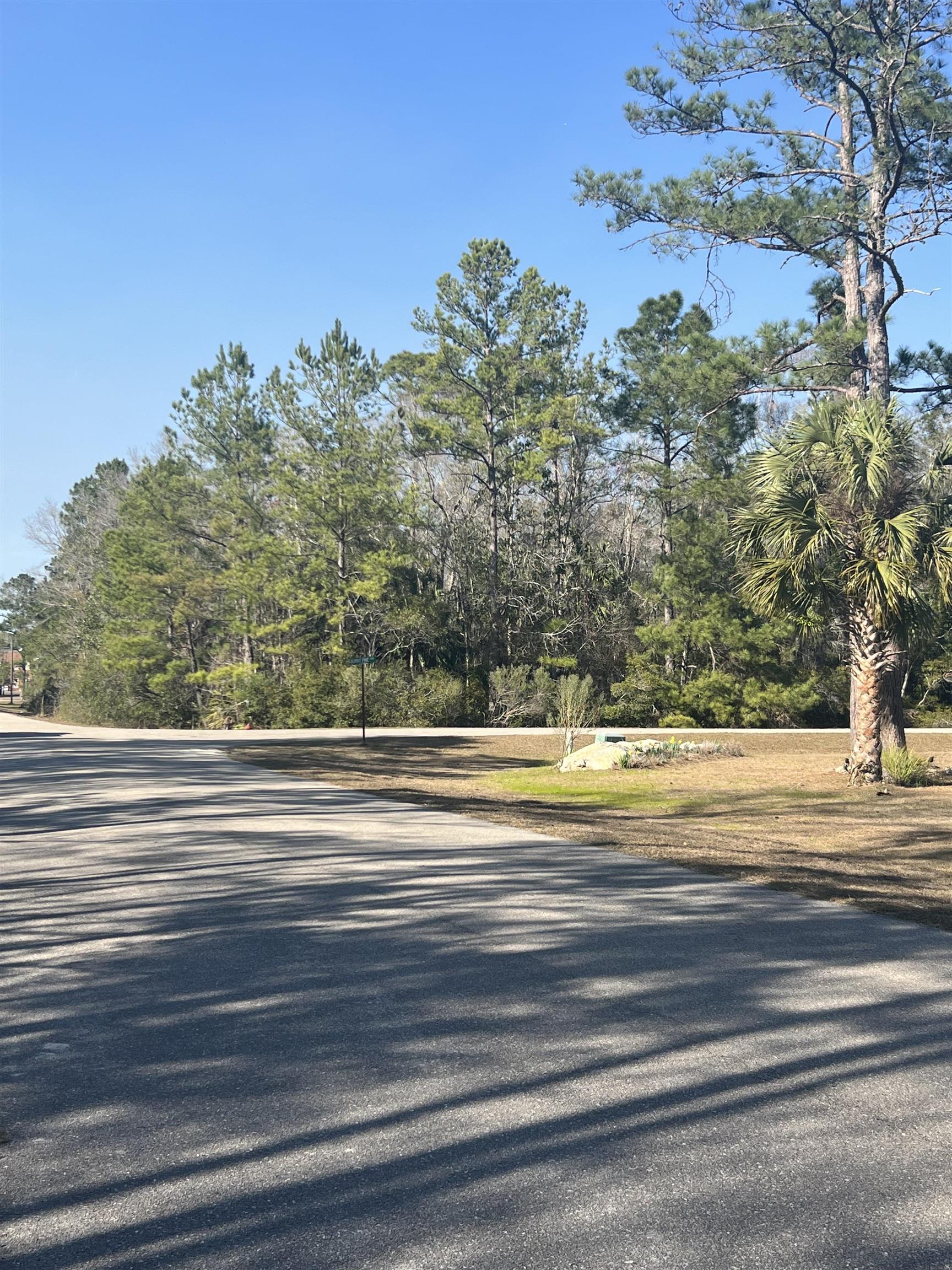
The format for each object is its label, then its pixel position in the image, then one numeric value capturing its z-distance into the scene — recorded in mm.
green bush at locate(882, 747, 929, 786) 16688
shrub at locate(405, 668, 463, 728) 35281
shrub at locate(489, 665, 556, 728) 35594
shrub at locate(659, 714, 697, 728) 35281
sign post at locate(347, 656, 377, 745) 24719
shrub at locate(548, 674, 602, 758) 26859
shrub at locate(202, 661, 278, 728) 36844
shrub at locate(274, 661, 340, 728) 35344
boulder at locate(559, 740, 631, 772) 20094
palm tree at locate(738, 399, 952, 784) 15914
